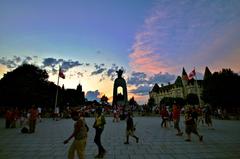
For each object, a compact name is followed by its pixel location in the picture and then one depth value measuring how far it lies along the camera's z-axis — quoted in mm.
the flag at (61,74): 19265
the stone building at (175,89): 67587
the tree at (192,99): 52891
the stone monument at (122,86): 28666
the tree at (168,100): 54574
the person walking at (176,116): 8000
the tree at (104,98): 56462
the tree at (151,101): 84190
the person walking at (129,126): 6288
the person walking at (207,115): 10234
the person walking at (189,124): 6599
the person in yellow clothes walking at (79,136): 3559
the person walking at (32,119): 8974
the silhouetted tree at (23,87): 25943
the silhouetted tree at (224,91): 26120
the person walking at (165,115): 10711
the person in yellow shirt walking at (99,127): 4617
